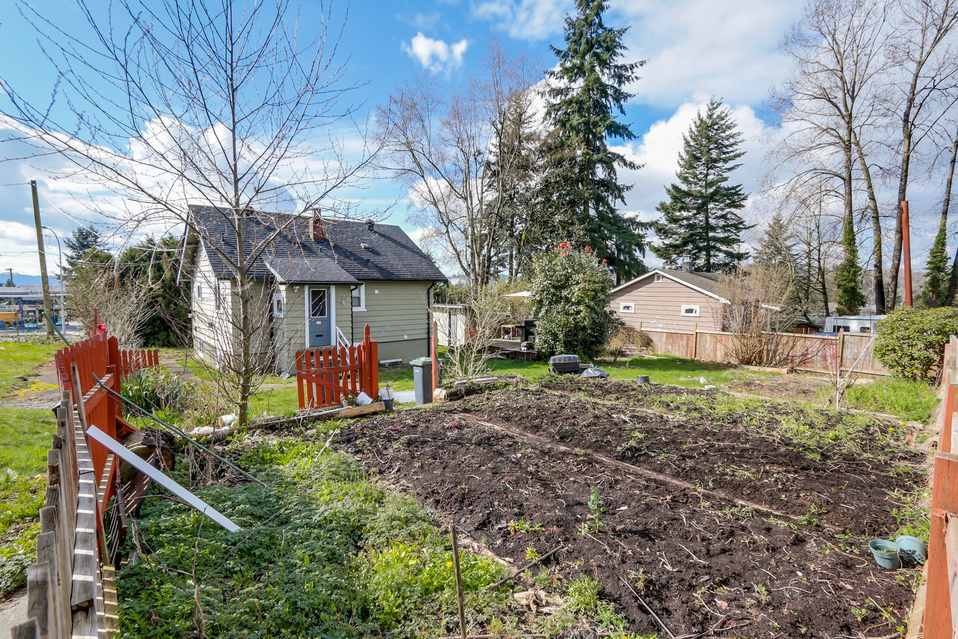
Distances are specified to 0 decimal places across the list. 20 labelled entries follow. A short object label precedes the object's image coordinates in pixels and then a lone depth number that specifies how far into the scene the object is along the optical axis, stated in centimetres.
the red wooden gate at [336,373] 677
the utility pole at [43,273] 1490
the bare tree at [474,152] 1852
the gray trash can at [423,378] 812
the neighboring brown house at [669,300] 1997
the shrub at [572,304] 1345
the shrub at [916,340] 878
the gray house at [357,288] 1290
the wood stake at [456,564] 195
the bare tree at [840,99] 1692
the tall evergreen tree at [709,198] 3045
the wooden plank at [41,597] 96
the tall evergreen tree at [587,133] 2328
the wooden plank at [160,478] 288
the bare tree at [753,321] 1299
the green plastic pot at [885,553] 294
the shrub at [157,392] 699
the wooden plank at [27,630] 84
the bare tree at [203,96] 394
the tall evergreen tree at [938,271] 1823
